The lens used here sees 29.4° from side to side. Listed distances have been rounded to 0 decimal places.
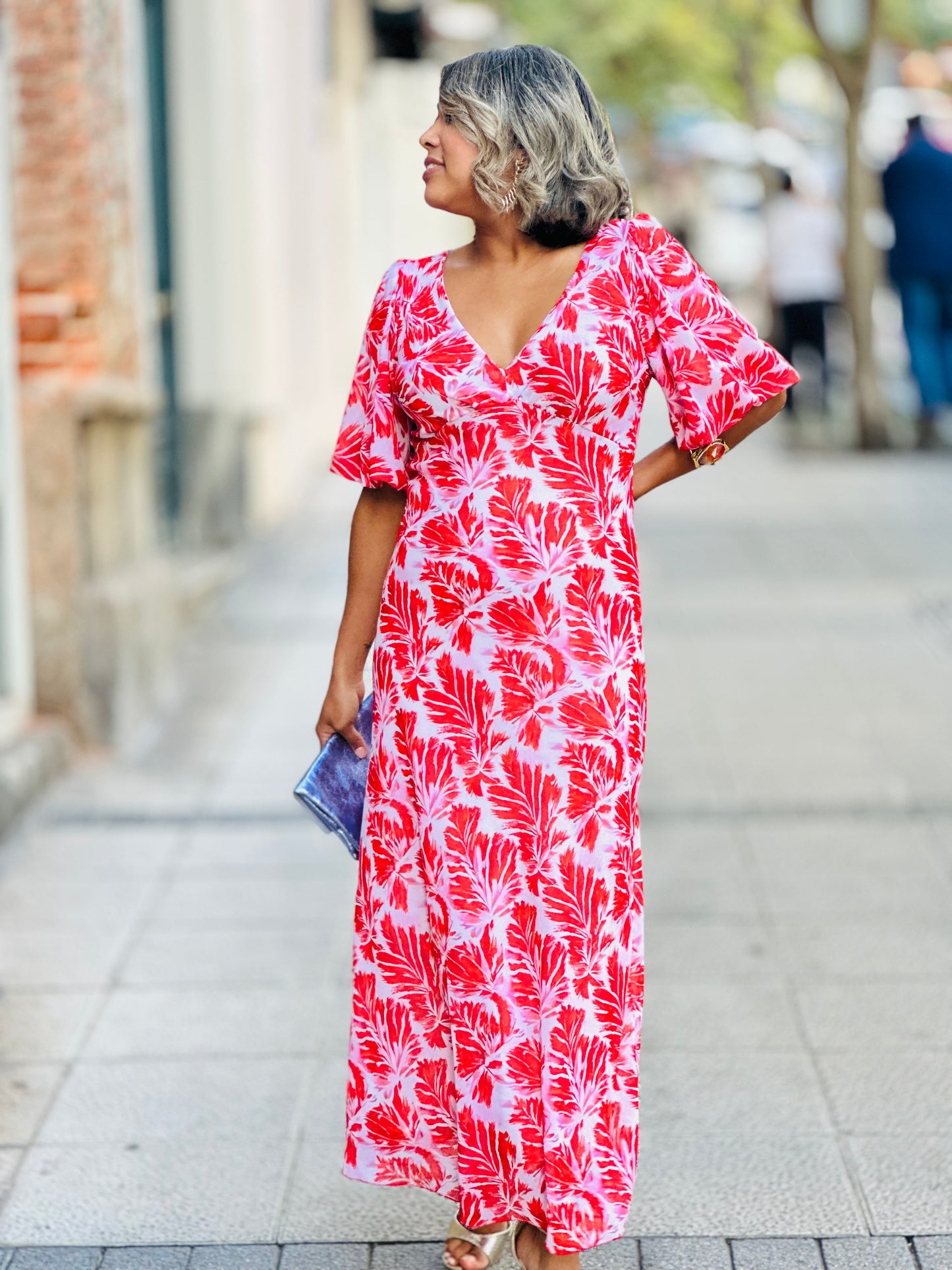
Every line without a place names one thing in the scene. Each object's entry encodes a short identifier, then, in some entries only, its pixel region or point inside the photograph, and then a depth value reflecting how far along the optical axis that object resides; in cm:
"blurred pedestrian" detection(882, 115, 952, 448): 1195
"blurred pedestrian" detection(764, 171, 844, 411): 1435
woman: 259
